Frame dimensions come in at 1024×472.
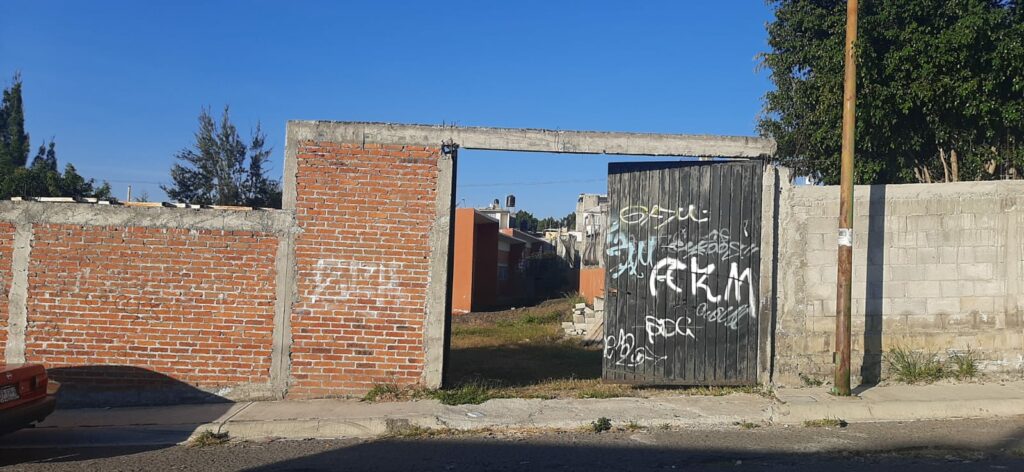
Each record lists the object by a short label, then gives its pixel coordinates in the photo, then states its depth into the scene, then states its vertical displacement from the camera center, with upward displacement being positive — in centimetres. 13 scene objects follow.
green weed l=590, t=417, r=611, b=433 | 717 -153
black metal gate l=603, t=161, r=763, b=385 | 859 -14
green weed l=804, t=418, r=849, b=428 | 730 -146
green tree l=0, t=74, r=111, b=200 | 2883 +265
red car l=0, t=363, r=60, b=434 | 620 -131
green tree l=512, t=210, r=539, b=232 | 6793 +469
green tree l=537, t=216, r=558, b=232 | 9281 +534
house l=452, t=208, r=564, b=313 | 2844 -9
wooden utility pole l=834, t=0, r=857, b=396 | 804 +44
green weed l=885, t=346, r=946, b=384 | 851 -100
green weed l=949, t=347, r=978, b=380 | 859 -98
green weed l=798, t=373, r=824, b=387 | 855 -123
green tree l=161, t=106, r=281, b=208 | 3691 +401
